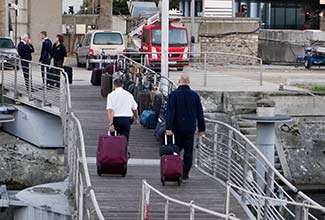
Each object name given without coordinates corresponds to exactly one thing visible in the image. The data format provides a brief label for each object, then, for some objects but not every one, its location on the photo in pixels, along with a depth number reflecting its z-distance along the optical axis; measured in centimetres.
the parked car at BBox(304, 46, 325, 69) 4471
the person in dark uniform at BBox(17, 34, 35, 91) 2706
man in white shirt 1577
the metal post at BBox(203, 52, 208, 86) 2996
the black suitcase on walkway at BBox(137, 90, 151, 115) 2180
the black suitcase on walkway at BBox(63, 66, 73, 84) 2802
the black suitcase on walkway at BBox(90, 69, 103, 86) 2973
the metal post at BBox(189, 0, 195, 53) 4799
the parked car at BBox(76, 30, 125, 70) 3944
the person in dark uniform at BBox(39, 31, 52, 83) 2684
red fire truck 3722
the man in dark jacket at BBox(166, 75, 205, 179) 1466
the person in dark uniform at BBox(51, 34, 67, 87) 2691
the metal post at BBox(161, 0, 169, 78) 2262
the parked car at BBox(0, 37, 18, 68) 3631
